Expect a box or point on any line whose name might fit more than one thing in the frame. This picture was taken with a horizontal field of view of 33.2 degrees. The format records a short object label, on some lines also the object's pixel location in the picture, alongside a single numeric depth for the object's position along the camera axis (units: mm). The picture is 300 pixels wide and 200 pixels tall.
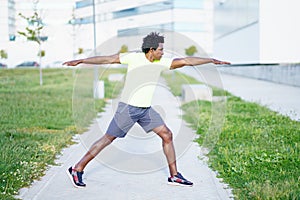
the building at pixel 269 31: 30438
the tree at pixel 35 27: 26812
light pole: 18016
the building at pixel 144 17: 36500
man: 5715
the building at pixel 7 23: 31888
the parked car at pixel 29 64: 57081
